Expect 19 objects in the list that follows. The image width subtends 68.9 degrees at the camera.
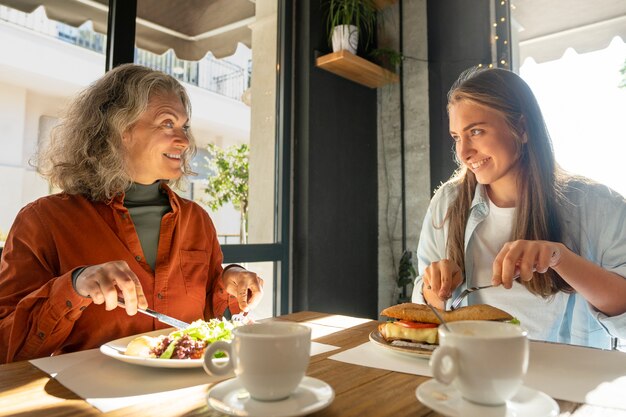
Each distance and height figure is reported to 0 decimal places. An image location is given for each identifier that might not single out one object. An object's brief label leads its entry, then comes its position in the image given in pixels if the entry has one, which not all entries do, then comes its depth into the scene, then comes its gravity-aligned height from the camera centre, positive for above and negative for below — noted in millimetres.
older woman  1029 +23
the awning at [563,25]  2711 +1394
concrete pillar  3262 +732
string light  2975 +1357
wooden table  625 -225
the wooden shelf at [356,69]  2936 +1211
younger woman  1298 +92
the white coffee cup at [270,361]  581 -149
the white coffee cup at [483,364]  551 -142
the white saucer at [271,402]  570 -206
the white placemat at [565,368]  692 -217
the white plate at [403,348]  849 -194
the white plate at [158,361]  787 -202
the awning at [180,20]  2031 +1181
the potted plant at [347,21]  3000 +1531
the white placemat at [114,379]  687 -227
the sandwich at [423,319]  914 -147
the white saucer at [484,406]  562 -201
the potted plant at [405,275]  3166 -191
